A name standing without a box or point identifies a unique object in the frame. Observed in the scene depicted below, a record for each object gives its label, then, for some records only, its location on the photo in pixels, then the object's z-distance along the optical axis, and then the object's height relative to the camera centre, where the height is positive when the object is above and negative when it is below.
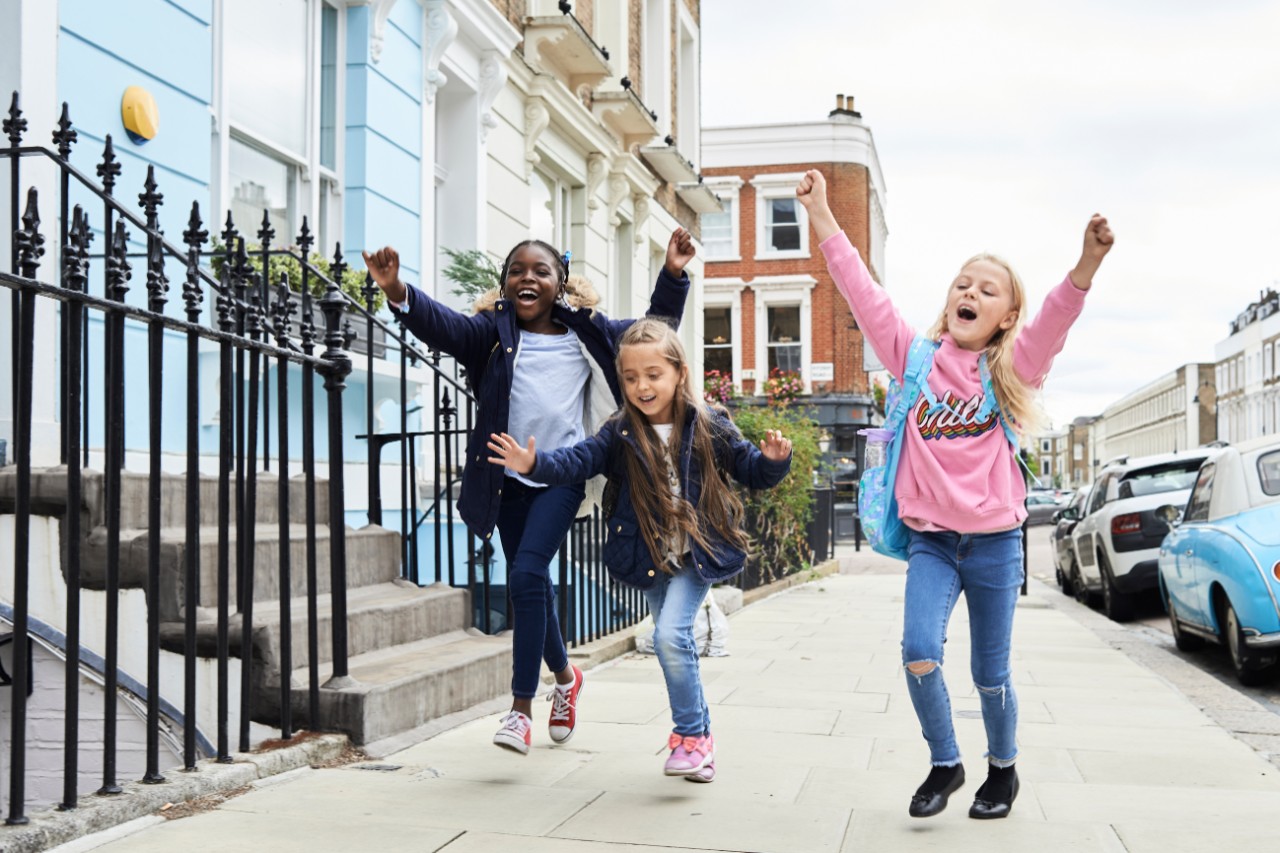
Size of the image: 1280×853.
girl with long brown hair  4.09 -0.13
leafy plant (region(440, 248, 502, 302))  9.05 +1.21
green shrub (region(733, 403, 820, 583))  14.38 -0.61
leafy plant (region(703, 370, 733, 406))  14.33 +0.73
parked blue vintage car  7.45 -0.67
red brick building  37.44 +5.31
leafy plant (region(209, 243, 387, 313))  6.93 +0.98
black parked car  16.17 -1.22
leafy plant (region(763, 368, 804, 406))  17.75 +0.84
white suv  12.50 -0.71
